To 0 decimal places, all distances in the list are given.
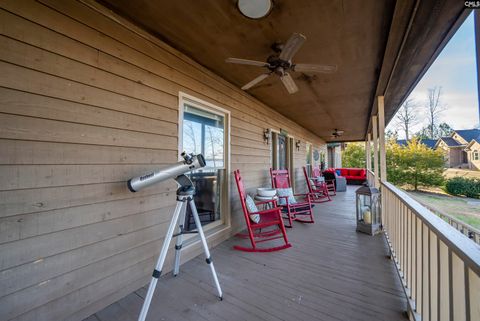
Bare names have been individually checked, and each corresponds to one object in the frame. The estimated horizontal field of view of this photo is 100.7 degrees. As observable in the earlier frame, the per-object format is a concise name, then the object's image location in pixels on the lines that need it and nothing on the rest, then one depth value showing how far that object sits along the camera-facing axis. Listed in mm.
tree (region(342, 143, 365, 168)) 15344
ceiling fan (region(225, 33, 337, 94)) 1918
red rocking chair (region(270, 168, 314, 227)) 3807
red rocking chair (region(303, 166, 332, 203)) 6109
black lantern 3314
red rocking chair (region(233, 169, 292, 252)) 2735
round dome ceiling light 1641
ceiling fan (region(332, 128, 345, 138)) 8061
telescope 1687
